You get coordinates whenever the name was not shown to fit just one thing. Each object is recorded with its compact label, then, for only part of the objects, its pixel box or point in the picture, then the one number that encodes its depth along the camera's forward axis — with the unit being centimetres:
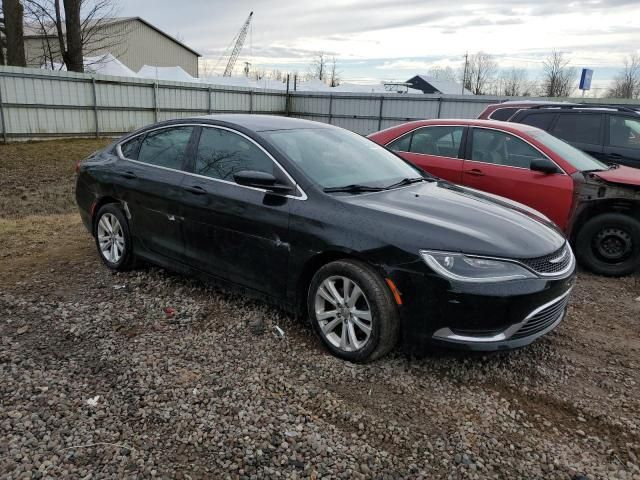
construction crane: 7819
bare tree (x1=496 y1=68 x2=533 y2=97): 5932
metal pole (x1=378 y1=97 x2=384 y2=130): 2219
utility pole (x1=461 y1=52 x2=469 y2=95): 6606
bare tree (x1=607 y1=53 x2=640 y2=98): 5006
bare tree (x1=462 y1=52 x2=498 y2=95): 6481
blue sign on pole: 2114
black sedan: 306
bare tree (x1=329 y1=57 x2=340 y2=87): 6900
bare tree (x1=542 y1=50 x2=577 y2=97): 5016
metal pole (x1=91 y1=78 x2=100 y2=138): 1656
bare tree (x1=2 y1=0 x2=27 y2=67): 1596
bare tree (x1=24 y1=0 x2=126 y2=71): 1853
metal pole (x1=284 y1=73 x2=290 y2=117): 2545
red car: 534
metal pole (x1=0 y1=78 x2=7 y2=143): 1430
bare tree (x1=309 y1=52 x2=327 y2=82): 7175
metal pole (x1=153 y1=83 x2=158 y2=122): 1862
